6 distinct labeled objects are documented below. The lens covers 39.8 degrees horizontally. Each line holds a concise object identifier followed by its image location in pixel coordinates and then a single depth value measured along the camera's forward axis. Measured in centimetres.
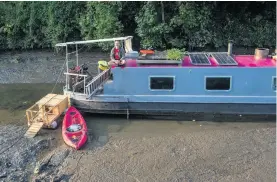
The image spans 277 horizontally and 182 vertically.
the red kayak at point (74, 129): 1109
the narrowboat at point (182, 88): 1259
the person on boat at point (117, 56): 1281
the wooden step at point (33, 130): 1180
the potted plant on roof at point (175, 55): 1270
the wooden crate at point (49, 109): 1225
